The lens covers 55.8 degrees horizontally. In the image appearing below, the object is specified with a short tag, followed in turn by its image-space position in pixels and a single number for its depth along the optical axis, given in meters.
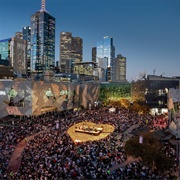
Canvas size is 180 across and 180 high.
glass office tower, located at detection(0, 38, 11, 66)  117.20
